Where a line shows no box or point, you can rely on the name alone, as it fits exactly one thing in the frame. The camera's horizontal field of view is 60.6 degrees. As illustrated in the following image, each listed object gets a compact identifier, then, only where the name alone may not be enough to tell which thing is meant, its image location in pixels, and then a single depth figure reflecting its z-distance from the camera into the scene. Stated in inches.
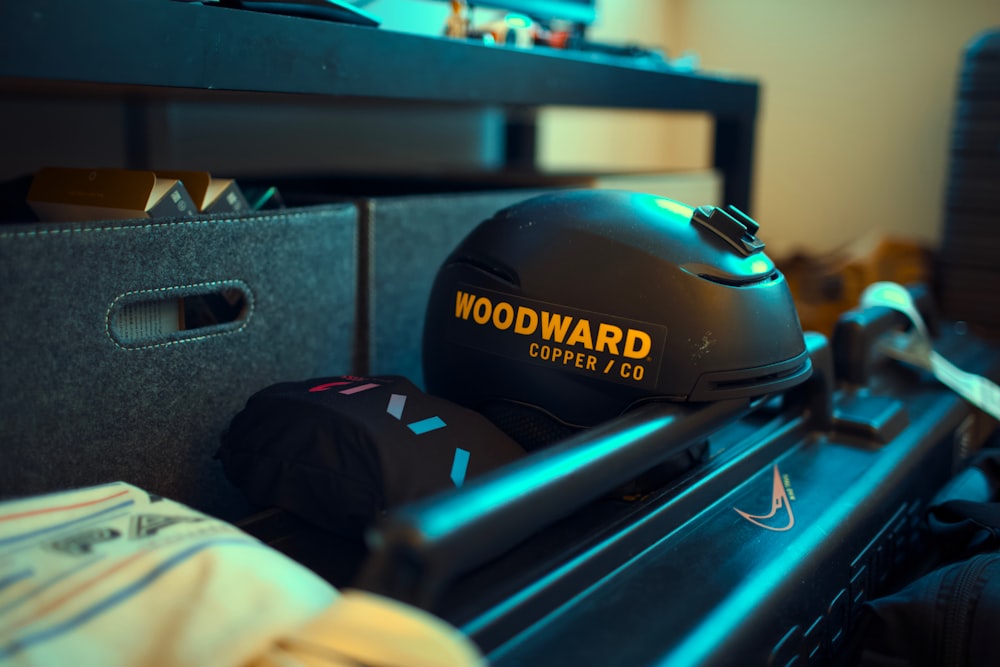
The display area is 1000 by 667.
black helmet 22.6
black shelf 19.1
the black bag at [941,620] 20.8
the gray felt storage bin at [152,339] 20.0
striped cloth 13.8
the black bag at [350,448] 20.2
